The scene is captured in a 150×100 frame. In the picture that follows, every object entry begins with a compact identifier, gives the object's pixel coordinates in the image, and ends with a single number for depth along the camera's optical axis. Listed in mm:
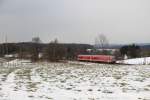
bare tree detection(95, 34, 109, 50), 127481
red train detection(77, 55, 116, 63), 74406
